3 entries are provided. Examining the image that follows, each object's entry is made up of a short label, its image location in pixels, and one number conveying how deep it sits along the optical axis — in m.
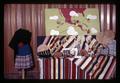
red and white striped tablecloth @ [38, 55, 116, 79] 4.46
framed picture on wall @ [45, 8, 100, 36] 4.46
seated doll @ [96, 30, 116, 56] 4.49
